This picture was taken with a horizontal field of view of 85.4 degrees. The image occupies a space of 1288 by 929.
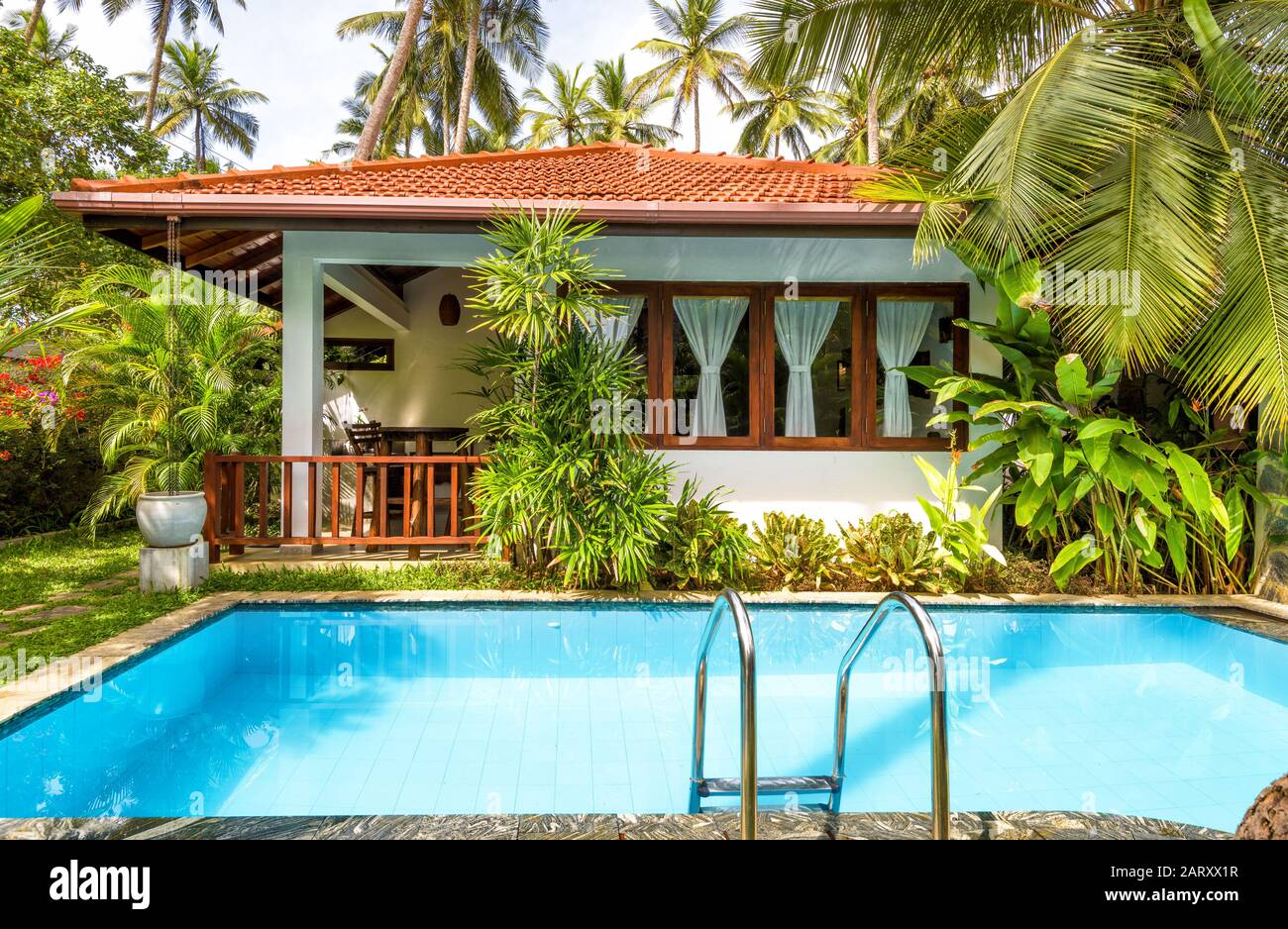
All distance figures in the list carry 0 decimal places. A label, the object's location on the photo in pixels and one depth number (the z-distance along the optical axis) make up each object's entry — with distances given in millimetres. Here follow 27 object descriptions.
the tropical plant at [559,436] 6109
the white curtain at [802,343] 7738
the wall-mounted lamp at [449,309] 11328
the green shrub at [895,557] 6606
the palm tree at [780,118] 25875
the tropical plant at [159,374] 6344
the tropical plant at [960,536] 6438
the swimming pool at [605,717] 3178
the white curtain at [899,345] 7723
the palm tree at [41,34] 15342
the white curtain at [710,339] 7742
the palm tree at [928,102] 18328
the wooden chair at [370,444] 9258
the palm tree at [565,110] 26719
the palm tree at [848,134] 23828
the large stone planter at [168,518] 6008
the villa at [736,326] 7223
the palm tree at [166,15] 21922
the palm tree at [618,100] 26194
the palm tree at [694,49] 24031
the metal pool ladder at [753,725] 2086
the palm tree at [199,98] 29734
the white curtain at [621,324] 7523
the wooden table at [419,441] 7176
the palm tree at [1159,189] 5129
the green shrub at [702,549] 6488
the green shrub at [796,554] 6723
